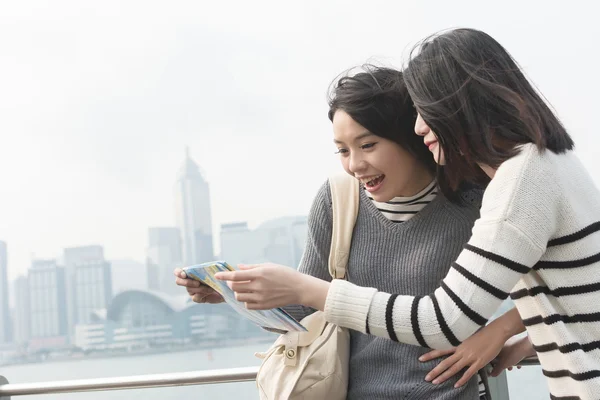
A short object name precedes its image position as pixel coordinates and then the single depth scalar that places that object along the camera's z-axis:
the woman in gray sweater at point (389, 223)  1.17
